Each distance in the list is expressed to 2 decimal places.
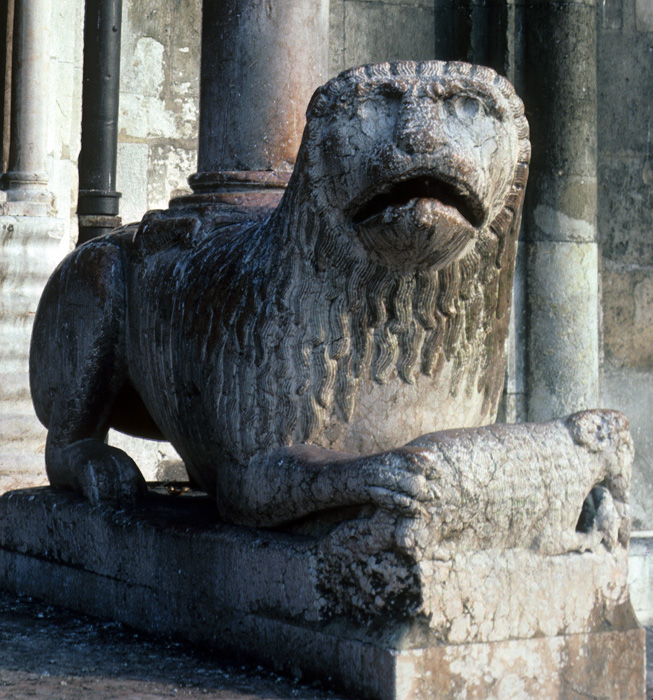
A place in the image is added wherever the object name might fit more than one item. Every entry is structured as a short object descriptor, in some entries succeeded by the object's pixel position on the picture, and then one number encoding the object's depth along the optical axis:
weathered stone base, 4.10
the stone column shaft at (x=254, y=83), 6.63
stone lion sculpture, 4.38
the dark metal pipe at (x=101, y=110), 11.47
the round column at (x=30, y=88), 9.57
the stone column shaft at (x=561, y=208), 11.61
